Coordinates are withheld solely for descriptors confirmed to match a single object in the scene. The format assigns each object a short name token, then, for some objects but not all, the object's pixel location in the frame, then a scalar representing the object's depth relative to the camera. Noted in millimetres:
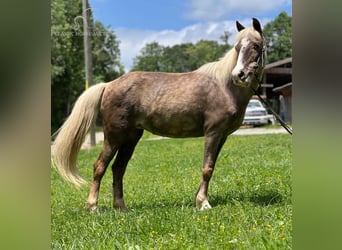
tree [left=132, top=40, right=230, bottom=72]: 40125
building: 15859
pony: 3627
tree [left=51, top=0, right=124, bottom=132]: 13794
